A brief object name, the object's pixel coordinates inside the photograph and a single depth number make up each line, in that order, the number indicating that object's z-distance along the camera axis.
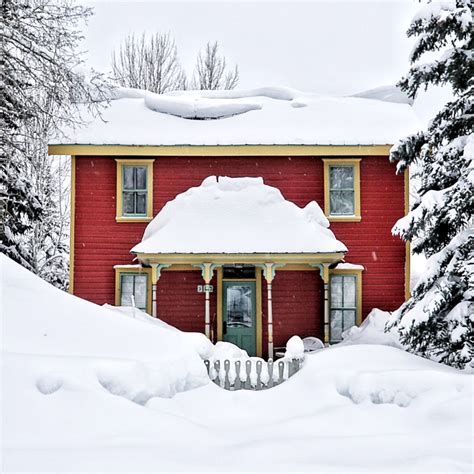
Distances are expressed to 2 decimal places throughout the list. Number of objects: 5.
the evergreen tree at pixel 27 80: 12.48
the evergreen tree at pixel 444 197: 9.81
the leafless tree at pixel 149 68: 35.50
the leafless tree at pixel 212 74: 37.34
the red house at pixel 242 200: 16.78
